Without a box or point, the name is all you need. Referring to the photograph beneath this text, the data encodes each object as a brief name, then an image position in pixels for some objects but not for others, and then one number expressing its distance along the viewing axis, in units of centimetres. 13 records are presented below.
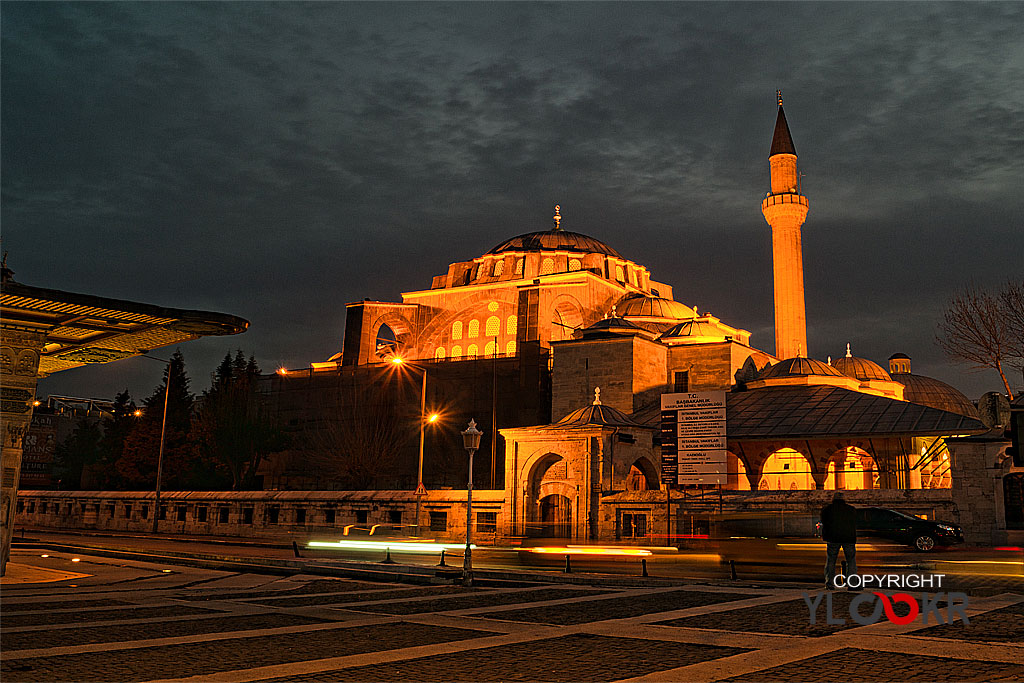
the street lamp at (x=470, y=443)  1738
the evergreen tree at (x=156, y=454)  5197
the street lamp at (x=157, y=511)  3575
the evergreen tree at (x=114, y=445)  5547
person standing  1348
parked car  2075
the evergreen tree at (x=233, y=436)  5172
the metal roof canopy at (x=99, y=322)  1270
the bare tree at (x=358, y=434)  5338
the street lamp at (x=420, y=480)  3072
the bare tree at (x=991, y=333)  3319
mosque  3353
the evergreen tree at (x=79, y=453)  6038
